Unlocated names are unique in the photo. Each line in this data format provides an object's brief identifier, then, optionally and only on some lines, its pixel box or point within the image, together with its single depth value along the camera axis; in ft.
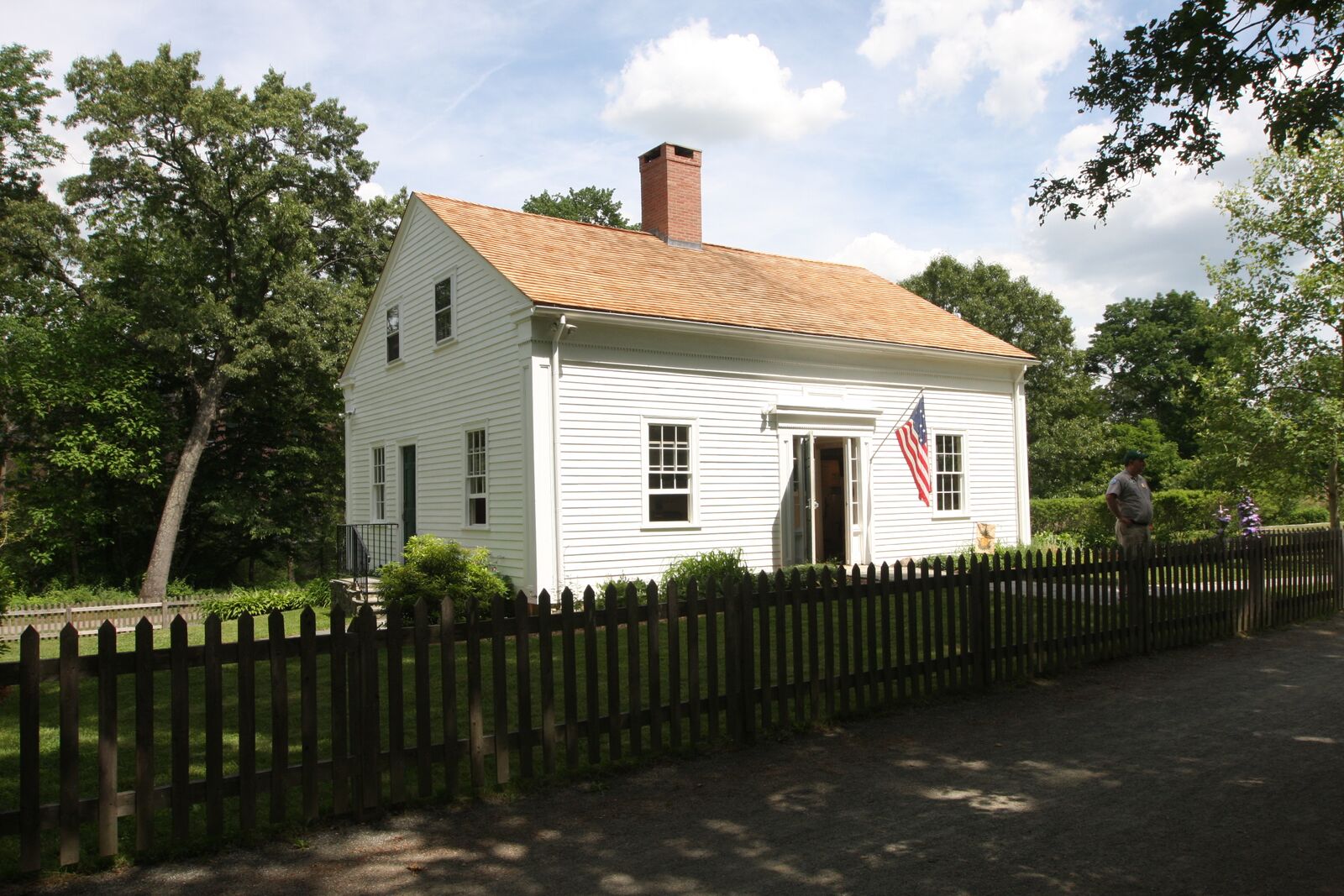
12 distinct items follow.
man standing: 37.42
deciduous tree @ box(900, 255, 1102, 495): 131.23
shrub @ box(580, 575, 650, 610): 45.62
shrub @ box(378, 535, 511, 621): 43.62
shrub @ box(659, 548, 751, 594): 46.70
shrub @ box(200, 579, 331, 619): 60.50
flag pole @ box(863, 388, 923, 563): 55.98
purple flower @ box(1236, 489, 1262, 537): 60.64
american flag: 55.72
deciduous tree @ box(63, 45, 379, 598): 77.36
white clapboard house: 47.06
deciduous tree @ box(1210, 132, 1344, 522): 55.11
